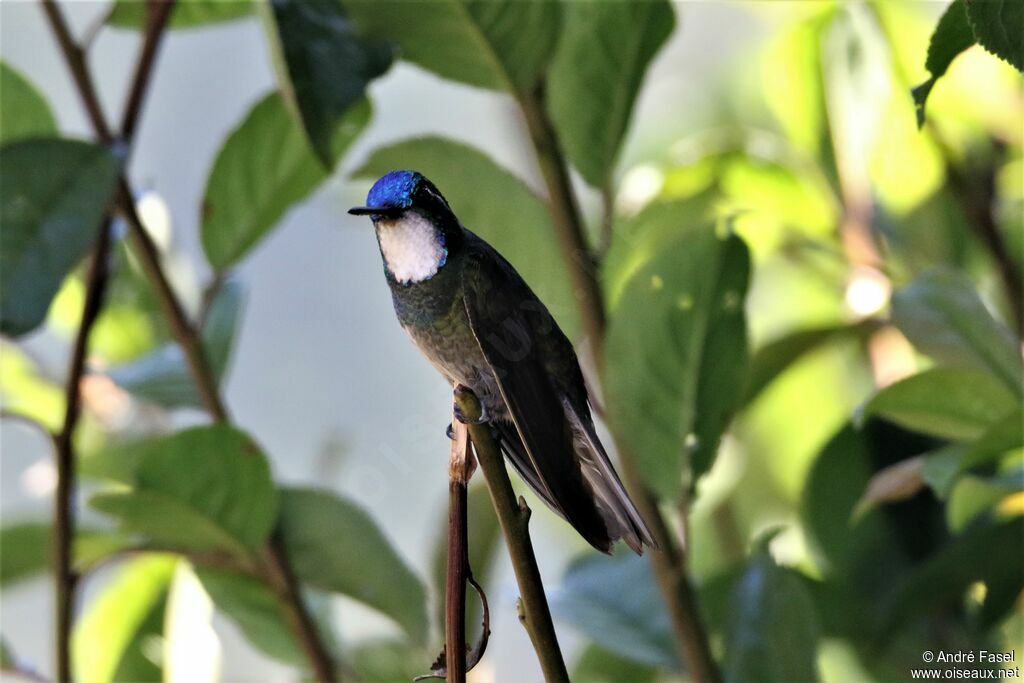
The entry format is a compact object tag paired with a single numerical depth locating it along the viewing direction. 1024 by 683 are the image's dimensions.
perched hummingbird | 3.59
